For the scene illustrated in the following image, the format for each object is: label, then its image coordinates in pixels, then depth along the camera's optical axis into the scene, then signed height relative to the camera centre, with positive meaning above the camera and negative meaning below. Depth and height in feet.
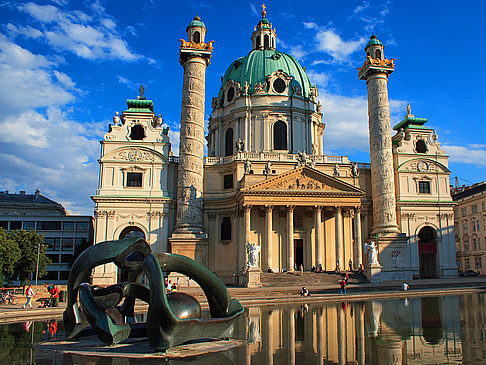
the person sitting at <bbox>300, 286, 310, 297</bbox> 88.05 -7.72
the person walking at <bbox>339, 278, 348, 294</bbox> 89.98 -6.69
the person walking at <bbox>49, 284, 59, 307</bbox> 73.72 -6.91
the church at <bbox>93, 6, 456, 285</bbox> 134.62 +18.95
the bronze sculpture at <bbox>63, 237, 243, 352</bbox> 32.36 -3.80
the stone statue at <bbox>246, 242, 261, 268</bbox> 112.37 -0.46
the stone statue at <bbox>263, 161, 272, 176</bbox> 140.26 +26.97
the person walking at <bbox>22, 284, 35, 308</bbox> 72.02 -6.87
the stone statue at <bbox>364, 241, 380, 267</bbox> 123.79 +0.01
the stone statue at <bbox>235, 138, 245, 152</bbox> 157.17 +38.79
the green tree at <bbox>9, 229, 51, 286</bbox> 124.88 +0.69
